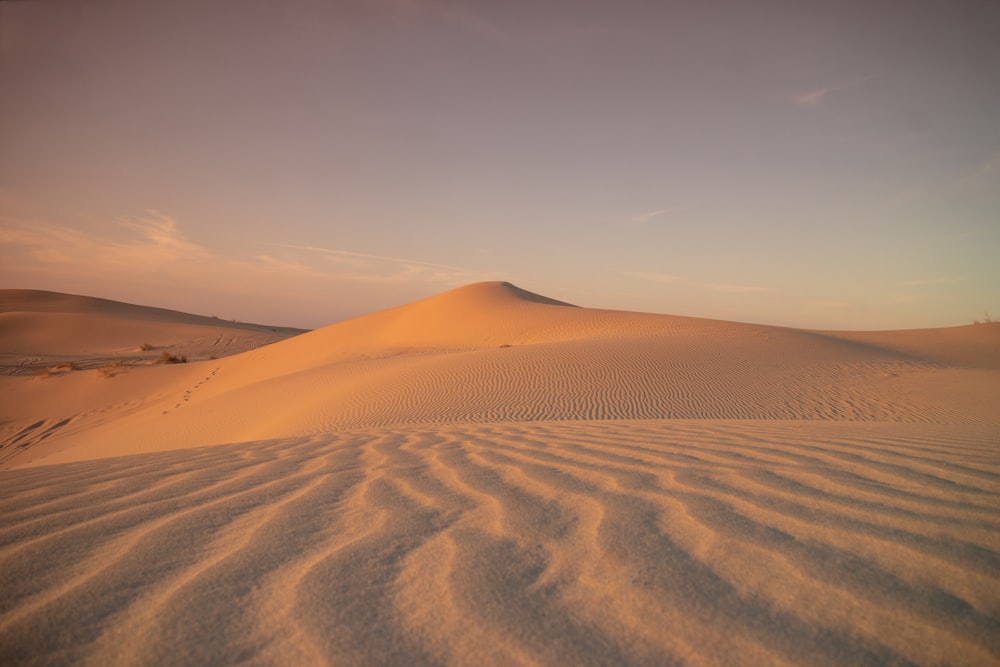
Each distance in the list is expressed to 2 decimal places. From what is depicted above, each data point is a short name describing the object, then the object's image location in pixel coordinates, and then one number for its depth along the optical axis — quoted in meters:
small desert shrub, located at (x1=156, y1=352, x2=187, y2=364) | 21.58
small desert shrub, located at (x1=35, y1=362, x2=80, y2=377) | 18.25
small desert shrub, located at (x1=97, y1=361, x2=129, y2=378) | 17.52
